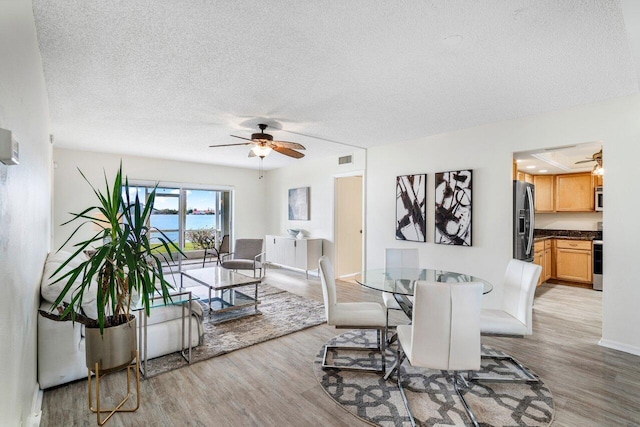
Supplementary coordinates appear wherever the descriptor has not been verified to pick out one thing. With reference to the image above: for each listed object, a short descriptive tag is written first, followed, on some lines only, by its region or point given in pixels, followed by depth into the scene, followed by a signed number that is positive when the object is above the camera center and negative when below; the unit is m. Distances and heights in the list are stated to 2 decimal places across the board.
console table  6.42 -0.75
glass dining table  2.65 -0.60
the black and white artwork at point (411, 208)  4.71 +0.14
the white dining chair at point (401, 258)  3.89 -0.51
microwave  5.80 +0.33
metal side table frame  2.55 -0.96
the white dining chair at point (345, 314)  2.66 -0.84
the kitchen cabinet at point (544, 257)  5.57 -0.72
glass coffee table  3.88 -0.84
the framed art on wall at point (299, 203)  7.01 +0.30
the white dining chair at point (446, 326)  1.98 -0.69
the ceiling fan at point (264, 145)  3.87 +0.88
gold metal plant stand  1.93 -1.26
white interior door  6.47 -0.19
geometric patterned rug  2.05 -1.29
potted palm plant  1.92 -0.41
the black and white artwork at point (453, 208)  4.23 +0.13
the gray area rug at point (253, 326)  2.88 -1.27
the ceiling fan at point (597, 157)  3.87 +0.75
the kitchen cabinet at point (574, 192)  5.95 +0.48
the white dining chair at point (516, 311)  2.50 -0.79
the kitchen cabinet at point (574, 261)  5.71 -0.80
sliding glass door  6.95 +0.07
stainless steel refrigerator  3.91 -0.03
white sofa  2.29 -0.96
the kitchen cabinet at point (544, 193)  6.34 +0.50
